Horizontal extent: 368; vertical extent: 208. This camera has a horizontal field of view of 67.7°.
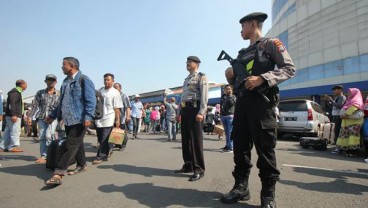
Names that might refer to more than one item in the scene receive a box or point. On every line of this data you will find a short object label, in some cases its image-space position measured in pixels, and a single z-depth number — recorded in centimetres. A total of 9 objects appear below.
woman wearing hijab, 671
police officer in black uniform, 293
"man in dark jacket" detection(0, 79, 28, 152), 746
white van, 1056
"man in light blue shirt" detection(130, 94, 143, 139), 1215
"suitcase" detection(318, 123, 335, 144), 907
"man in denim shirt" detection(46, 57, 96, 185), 456
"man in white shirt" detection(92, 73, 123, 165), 622
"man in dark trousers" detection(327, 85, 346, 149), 800
